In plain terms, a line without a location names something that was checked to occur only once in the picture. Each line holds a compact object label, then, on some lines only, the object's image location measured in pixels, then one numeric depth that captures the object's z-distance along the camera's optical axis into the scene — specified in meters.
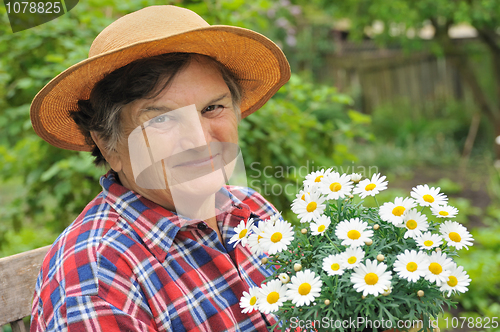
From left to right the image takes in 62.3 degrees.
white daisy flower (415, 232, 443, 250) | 0.91
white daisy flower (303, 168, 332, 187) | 1.10
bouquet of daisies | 0.86
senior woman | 1.05
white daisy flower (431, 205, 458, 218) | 0.98
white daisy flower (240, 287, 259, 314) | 0.96
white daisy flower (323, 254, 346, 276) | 0.86
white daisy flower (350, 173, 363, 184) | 1.07
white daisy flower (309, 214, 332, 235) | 0.95
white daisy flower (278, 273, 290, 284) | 0.91
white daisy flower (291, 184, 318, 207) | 1.08
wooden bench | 1.31
